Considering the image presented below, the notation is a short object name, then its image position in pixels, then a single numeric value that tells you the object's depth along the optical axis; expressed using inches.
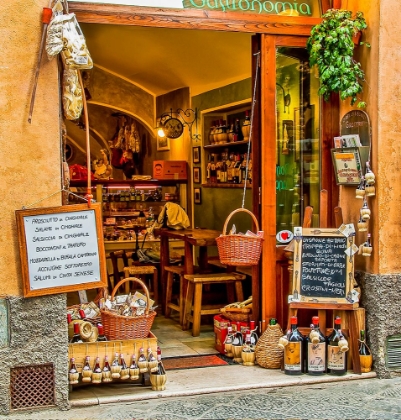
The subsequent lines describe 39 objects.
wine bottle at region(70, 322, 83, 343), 221.5
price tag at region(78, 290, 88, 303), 265.2
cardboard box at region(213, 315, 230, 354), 271.6
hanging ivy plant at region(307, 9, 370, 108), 241.1
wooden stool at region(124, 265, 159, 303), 356.8
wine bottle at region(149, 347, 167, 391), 224.1
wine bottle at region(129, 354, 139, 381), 218.8
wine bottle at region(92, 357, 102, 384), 215.8
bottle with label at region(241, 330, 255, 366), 252.7
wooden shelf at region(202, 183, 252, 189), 402.9
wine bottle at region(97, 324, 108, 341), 224.4
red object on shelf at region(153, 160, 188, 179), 483.2
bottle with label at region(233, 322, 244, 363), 257.6
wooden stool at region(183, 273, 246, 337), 307.7
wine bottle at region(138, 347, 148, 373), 219.9
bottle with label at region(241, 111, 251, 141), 381.7
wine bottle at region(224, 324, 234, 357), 262.1
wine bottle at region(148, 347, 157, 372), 220.7
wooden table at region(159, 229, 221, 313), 322.0
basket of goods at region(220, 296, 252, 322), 267.6
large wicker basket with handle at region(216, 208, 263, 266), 238.2
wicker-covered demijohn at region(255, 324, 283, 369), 246.7
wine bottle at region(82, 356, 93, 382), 215.5
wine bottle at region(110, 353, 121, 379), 216.8
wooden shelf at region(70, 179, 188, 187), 450.9
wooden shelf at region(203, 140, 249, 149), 400.8
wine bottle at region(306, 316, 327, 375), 238.5
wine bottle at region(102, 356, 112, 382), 216.8
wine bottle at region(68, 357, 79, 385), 213.9
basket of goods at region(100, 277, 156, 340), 222.7
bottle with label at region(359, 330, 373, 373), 244.2
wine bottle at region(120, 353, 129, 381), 217.9
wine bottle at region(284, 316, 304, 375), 238.8
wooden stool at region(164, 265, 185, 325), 330.0
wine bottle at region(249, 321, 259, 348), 254.8
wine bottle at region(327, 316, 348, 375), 238.8
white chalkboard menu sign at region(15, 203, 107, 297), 204.2
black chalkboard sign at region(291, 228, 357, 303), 241.8
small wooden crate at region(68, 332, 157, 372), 217.6
